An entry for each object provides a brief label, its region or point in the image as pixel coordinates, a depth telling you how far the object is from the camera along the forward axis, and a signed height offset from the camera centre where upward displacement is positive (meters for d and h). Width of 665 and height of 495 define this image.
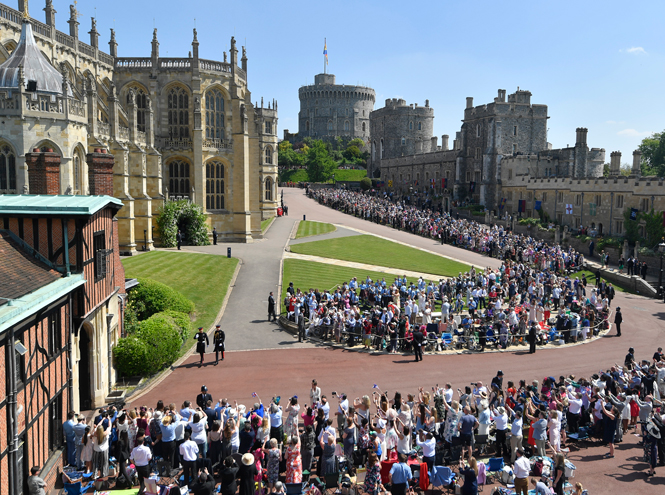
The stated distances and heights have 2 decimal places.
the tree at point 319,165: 96.94 +4.63
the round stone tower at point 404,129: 97.50 +11.28
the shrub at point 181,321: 20.38 -4.90
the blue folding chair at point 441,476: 11.34 -5.85
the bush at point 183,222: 39.50 -2.34
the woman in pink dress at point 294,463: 11.14 -5.49
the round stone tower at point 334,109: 129.50 +19.65
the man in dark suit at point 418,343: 20.20 -5.55
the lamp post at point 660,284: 33.45 -5.52
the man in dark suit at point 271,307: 24.54 -5.18
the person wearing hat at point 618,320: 24.86 -5.72
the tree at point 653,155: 83.69 +6.11
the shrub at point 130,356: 16.98 -5.09
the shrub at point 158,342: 17.41 -4.95
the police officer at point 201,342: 18.92 -5.21
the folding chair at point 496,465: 11.79 -5.83
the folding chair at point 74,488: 10.80 -5.84
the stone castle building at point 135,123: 26.45 +4.21
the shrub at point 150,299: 21.47 -4.26
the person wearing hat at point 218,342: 19.22 -5.29
